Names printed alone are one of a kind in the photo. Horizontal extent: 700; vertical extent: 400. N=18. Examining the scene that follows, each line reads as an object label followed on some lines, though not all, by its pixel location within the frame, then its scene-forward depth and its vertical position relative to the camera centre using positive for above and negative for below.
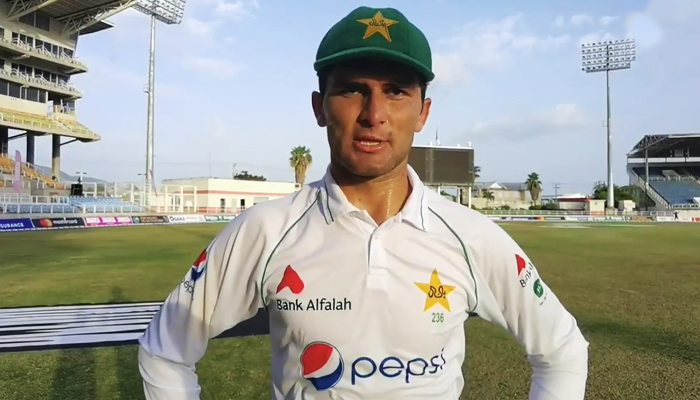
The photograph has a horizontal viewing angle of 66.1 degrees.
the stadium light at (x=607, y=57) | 59.72 +16.48
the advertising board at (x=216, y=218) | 40.50 -1.20
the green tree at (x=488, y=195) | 78.62 +1.32
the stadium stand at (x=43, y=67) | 43.09 +11.72
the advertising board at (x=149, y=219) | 35.81 -1.18
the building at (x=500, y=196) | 75.55 +1.29
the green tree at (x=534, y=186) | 79.50 +2.72
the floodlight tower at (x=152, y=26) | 43.78 +15.05
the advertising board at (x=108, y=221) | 31.93 -1.19
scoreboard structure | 43.41 +3.17
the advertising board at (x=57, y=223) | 29.31 -1.20
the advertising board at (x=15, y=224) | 27.39 -1.22
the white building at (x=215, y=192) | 52.94 +1.02
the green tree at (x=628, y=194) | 65.88 +1.36
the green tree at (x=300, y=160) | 60.81 +4.86
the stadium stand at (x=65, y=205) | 29.48 -0.24
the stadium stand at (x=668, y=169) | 63.34 +4.86
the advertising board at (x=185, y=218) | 38.16 -1.20
